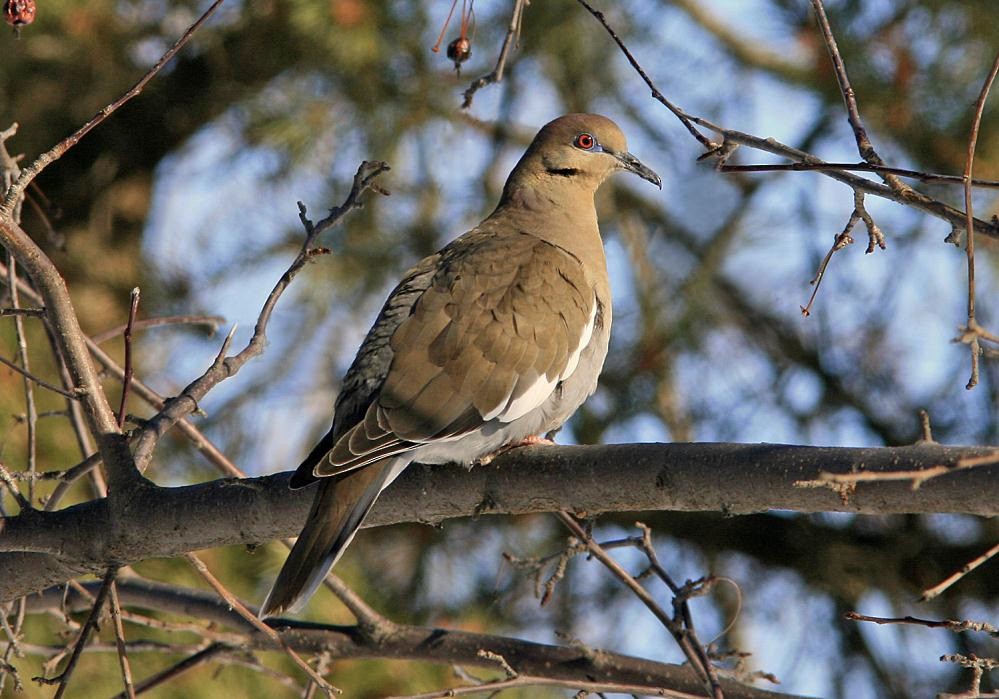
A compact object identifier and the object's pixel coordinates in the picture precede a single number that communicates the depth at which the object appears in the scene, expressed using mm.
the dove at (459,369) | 4992
